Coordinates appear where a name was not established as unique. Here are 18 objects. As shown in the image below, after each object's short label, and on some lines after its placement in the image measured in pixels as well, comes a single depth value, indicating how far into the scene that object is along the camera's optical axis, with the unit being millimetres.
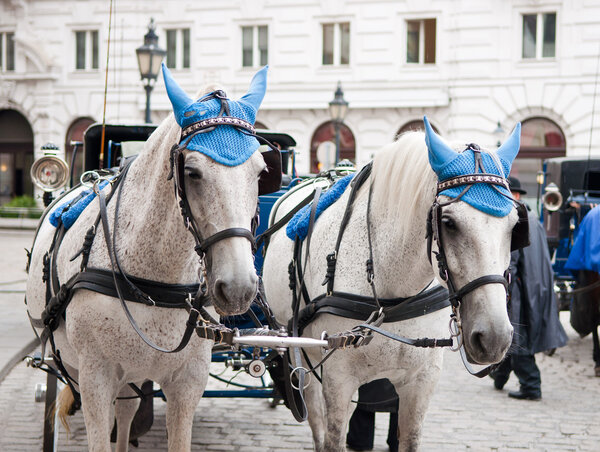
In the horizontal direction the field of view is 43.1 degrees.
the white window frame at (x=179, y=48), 28469
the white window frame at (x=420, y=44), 26422
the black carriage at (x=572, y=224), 9039
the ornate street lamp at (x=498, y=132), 23708
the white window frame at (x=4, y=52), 30078
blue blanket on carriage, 8594
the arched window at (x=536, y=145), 25328
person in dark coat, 7652
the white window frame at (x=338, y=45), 27125
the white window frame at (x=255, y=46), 27891
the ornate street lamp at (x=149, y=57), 12594
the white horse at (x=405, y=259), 3035
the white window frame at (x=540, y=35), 25266
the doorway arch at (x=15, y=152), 30562
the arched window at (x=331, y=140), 27172
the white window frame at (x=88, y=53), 29344
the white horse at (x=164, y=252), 2885
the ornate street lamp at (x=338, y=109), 19141
